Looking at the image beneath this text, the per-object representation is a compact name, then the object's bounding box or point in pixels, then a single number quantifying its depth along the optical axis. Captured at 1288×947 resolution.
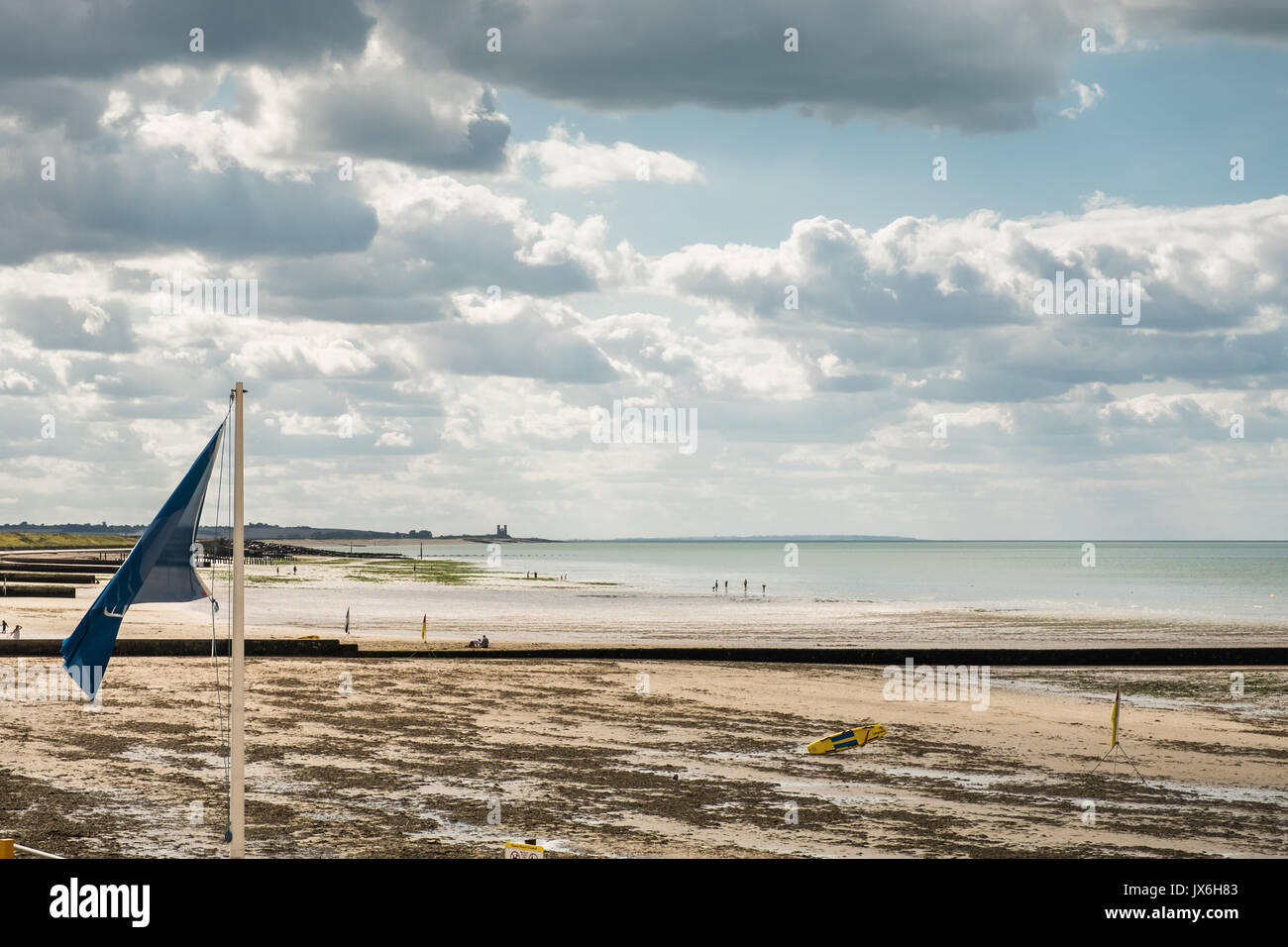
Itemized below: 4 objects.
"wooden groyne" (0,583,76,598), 78.00
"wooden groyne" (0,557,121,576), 111.50
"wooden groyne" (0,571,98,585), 93.88
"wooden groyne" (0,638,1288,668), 43.59
